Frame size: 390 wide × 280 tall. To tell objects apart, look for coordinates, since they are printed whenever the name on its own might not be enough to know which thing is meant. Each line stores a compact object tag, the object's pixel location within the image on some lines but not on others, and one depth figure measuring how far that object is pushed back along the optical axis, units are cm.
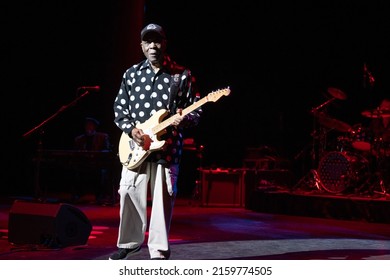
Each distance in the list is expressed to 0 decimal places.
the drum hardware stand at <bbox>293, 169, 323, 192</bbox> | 1127
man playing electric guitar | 510
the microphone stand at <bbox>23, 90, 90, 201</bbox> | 1114
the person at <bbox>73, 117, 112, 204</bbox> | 1166
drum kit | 1050
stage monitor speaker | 597
